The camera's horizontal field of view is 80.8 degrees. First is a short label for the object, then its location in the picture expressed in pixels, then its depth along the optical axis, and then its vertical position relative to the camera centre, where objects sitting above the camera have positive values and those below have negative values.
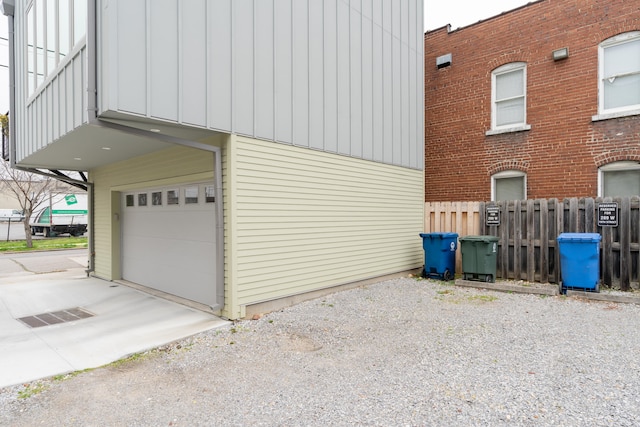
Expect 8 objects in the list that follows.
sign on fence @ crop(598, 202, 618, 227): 7.14 -0.03
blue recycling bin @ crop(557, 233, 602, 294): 6.75 -0.87
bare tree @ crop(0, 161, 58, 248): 18.83 +1.60
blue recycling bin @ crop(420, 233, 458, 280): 8.55 -0.94
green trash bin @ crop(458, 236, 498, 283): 7.88 -0.94
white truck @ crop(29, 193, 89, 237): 25.50 -0.19
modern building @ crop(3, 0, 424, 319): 4.87 +1.27
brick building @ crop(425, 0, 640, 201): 8.62 +2.81
